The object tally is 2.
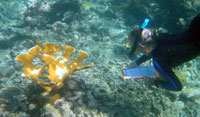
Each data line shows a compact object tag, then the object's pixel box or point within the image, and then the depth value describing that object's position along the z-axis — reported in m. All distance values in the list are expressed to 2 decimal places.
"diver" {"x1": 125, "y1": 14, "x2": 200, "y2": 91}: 2.31
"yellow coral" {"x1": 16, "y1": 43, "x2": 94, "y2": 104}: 2.70
